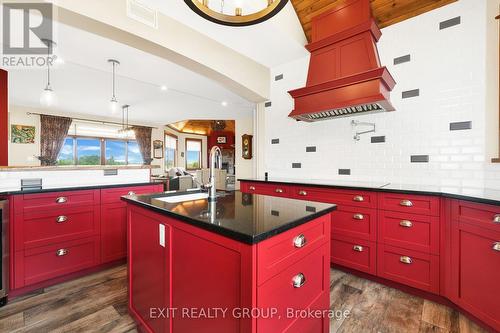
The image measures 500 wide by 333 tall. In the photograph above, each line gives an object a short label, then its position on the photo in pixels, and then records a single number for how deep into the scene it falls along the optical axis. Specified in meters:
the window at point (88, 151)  7.67
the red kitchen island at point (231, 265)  0.85
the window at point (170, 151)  9.97
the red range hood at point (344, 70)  2.26
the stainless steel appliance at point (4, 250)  1.82
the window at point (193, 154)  11.19
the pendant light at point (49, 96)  2.90
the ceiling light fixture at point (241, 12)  1.41
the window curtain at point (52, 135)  6.68
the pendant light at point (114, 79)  3.33
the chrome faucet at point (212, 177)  1.48
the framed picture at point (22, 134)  6.18
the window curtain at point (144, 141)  8.80
